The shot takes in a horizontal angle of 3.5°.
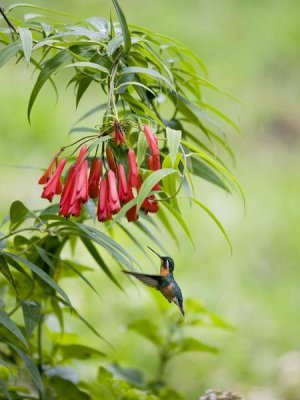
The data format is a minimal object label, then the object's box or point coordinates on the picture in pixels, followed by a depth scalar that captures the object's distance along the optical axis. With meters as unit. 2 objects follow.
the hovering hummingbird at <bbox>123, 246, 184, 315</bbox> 4.80
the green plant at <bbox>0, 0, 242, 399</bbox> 4.64
